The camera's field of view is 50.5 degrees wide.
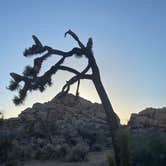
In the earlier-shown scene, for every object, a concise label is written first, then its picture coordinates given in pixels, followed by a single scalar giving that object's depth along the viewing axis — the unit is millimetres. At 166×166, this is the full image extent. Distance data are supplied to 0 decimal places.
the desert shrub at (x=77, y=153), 8345
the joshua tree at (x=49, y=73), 7666
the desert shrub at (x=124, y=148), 5577
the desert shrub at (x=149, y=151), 6444
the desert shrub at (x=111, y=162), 5416
